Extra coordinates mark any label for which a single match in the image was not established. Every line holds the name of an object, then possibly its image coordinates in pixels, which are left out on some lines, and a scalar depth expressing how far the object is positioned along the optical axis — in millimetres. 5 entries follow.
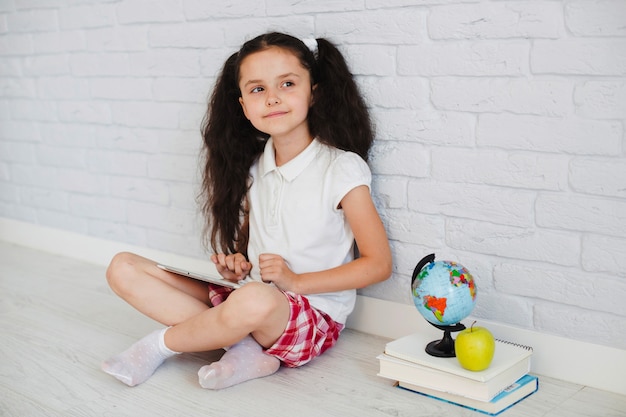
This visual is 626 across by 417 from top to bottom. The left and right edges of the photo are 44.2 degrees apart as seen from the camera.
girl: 1586
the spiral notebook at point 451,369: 1367
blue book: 1367
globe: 1415
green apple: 1352
